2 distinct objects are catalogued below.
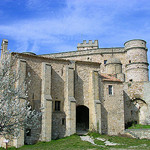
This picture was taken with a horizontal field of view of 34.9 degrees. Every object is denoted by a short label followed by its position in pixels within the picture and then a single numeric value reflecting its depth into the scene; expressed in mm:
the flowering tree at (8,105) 11477
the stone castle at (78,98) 25875
